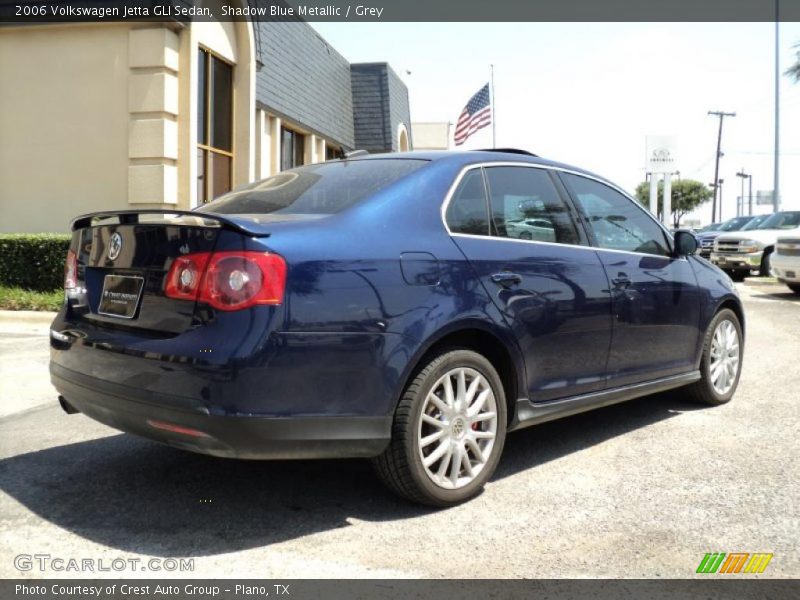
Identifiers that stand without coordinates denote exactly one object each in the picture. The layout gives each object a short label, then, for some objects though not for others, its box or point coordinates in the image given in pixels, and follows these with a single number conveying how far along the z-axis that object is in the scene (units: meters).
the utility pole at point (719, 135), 67.85
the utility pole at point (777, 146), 34.09
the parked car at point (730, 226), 22.16
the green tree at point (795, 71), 31.23
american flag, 26.84
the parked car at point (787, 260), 14.84
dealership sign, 28.69
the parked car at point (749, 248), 19.86
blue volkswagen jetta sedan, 3.05
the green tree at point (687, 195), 94.38
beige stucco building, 12.18
